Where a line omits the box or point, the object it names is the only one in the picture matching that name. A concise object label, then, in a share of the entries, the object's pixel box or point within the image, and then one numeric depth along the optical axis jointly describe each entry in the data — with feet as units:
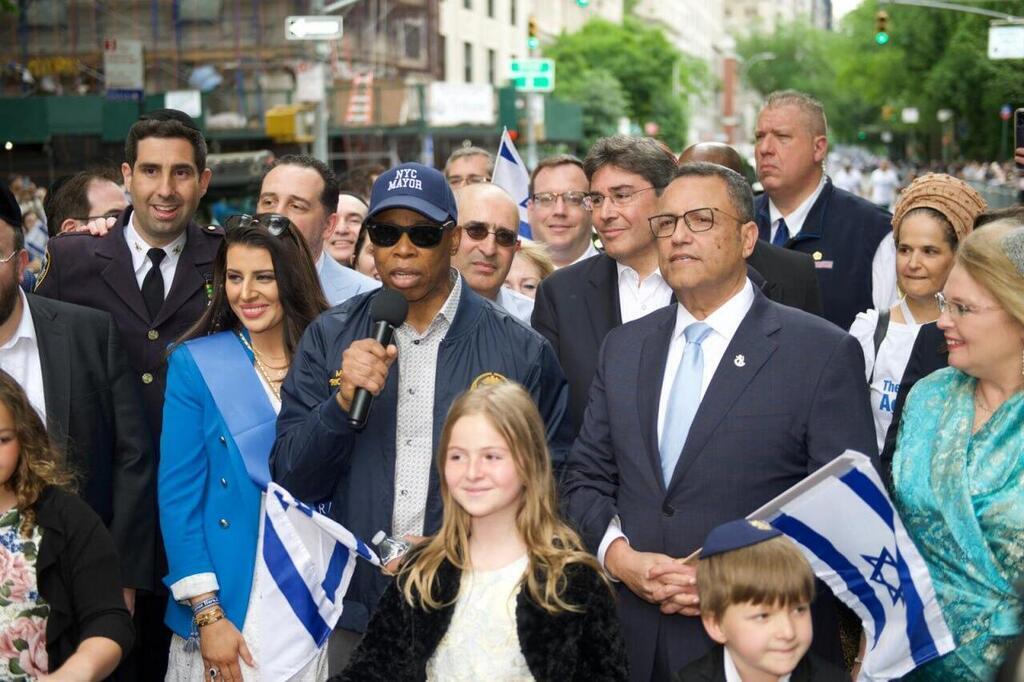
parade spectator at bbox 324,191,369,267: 26.99
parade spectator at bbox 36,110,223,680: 19.29
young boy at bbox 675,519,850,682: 12.73
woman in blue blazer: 15.81
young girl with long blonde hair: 12.98
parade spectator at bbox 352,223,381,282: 26.43
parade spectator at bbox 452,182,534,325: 20.61
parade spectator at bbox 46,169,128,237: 25.91
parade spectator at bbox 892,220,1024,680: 14.06
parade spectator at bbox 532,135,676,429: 18.25
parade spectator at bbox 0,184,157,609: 16.71
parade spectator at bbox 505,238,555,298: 24.27
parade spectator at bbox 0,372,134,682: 13.94
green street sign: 102.83
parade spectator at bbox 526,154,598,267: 25.20
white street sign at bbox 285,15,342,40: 63.62
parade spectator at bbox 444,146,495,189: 30.45
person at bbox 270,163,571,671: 15.15
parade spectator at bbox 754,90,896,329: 25.07
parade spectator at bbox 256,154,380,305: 21.90
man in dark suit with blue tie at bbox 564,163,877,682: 14.20
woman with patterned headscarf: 19.36
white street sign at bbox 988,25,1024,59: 70.49
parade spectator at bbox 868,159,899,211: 127.34
